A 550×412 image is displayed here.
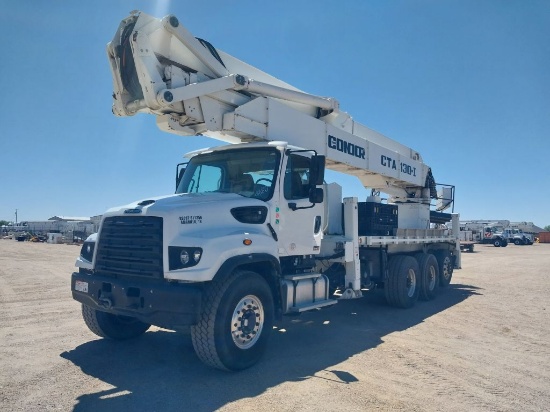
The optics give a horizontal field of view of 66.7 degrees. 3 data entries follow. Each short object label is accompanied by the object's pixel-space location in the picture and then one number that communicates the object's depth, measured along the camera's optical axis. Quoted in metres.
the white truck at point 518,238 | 50.31
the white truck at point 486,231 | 45.38
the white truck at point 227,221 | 4.75
